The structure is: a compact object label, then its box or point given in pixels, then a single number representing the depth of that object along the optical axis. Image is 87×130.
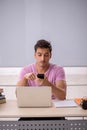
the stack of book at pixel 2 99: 2.23
